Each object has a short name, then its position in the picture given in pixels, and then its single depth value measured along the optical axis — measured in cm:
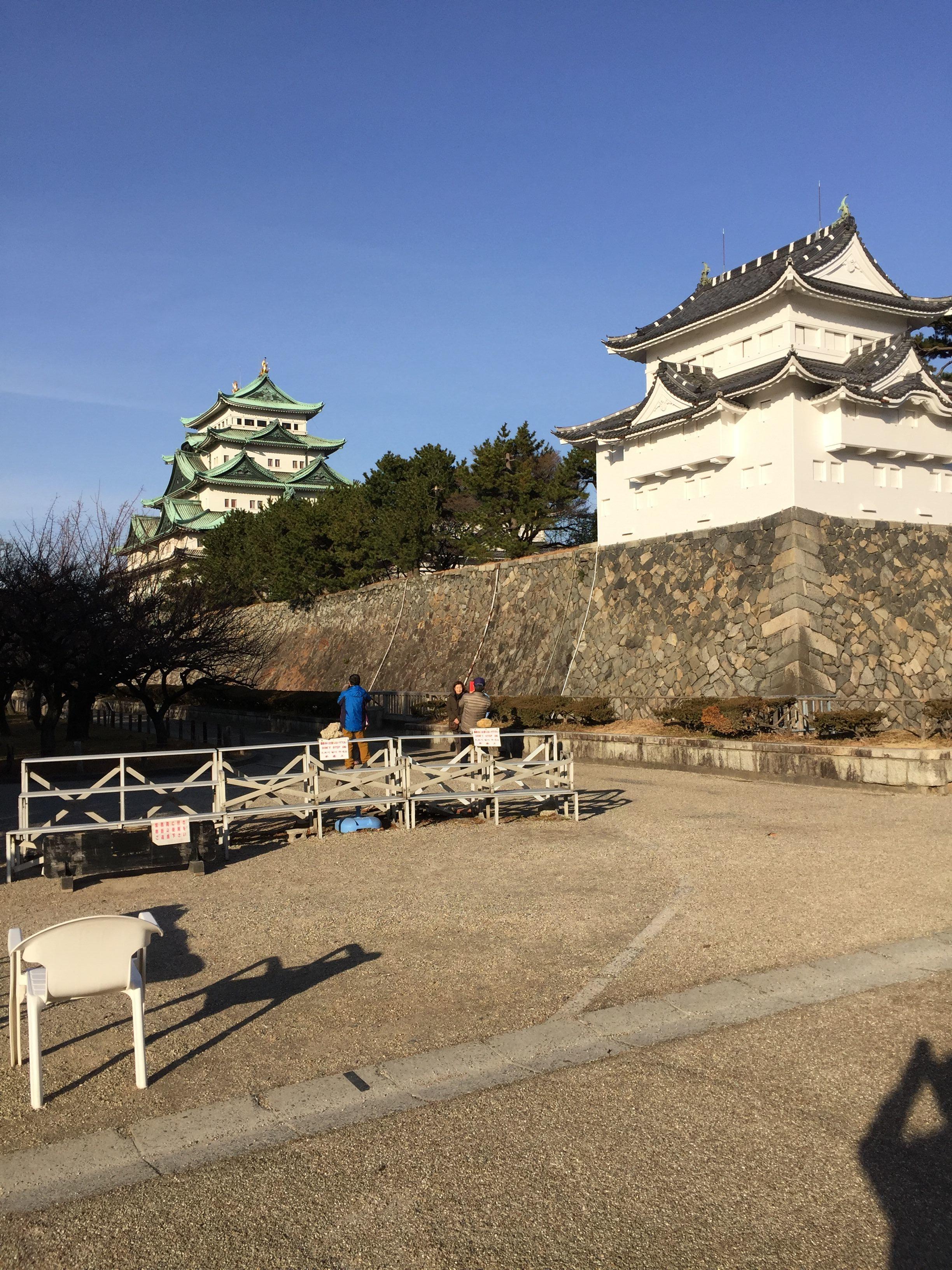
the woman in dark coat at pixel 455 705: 1683
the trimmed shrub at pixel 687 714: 2019
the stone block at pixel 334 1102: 459
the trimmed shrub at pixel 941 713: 1766
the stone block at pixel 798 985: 620
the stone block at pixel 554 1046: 524
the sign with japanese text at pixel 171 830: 962
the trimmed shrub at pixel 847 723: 1703
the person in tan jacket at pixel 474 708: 1538
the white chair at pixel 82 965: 474
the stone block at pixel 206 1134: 427
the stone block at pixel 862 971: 646
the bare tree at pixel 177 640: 2138
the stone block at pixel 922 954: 681
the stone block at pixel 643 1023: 557
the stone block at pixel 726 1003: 589
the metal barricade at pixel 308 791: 1076
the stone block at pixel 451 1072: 492
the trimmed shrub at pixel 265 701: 3269
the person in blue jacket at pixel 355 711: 1467
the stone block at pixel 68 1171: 396
